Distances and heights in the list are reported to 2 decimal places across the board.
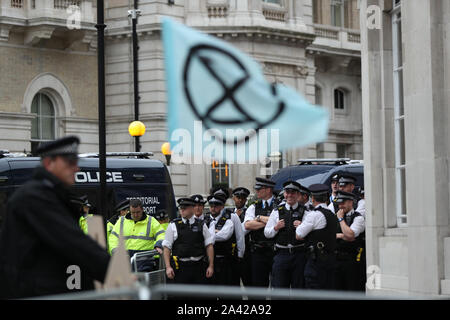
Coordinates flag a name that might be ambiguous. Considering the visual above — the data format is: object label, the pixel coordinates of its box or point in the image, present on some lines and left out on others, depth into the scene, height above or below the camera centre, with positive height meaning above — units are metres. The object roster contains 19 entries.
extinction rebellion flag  6.67 +0.54
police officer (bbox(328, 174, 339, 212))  16.41 -0.08
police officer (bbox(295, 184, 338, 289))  14.78 -0.83
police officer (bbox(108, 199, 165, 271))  17.31 -0.77
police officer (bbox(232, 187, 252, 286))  17.45 -1.32
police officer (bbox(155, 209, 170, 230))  19.67 -0.59
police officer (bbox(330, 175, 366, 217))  15.71 -0.06
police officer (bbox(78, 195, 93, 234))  18.17 -0.42
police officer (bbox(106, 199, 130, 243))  18.69 -0.40
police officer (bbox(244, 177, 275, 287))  17.09 -0.84
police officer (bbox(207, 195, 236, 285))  16.88 -0.88
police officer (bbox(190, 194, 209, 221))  16.30 -0.34
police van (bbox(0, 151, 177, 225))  22.02 +0.15
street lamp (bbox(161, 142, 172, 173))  23.77 +0.88
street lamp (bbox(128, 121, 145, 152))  23.84 +1.33
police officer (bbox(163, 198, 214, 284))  15.85 -0.93
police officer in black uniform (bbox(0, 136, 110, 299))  6.86 -0.31
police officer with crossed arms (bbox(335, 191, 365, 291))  15.10 -0.87
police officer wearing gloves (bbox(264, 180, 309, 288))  15.51 -0.80
